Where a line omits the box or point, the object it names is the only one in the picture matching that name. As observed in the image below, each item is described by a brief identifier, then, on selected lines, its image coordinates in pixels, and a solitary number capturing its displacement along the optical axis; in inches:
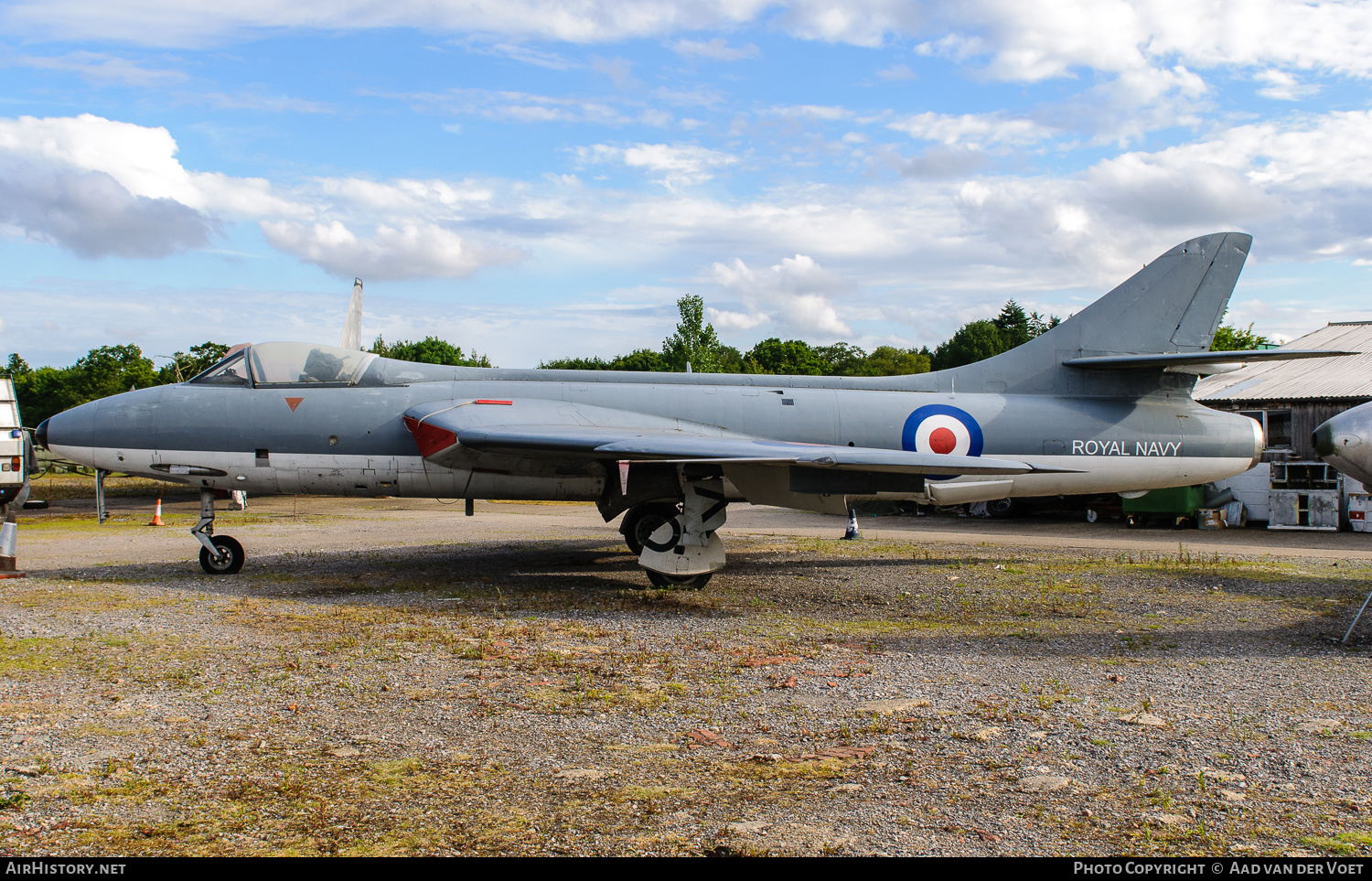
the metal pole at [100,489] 418.2
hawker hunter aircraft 388.2
